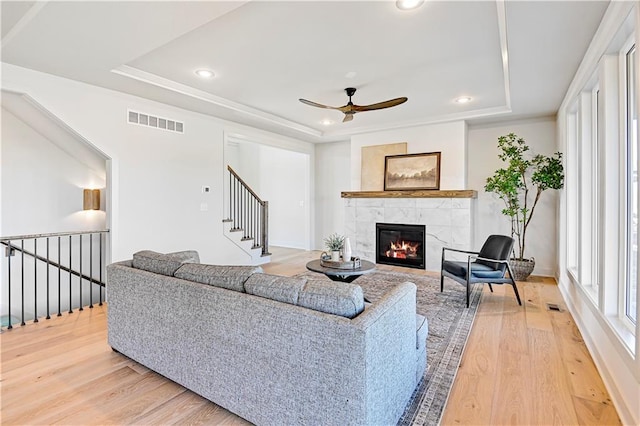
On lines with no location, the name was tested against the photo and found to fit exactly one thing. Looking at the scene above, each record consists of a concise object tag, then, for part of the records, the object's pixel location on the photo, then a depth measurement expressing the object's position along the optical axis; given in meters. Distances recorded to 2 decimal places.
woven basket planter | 4.74
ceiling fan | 3.52
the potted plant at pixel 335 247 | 3.71
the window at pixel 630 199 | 2.17
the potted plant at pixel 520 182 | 4.45
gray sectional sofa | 1.45
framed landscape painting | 5.60
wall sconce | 4.40
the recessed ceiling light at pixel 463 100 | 4.40
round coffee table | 3.42
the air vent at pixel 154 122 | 4.08
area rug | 1.93
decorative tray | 3.53
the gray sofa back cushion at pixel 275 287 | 1.70
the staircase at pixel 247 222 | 5.51
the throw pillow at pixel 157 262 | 2.27
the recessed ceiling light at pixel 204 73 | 3.47
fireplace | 5.72
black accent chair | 3.69
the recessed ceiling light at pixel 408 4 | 2.21
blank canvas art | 6.01
